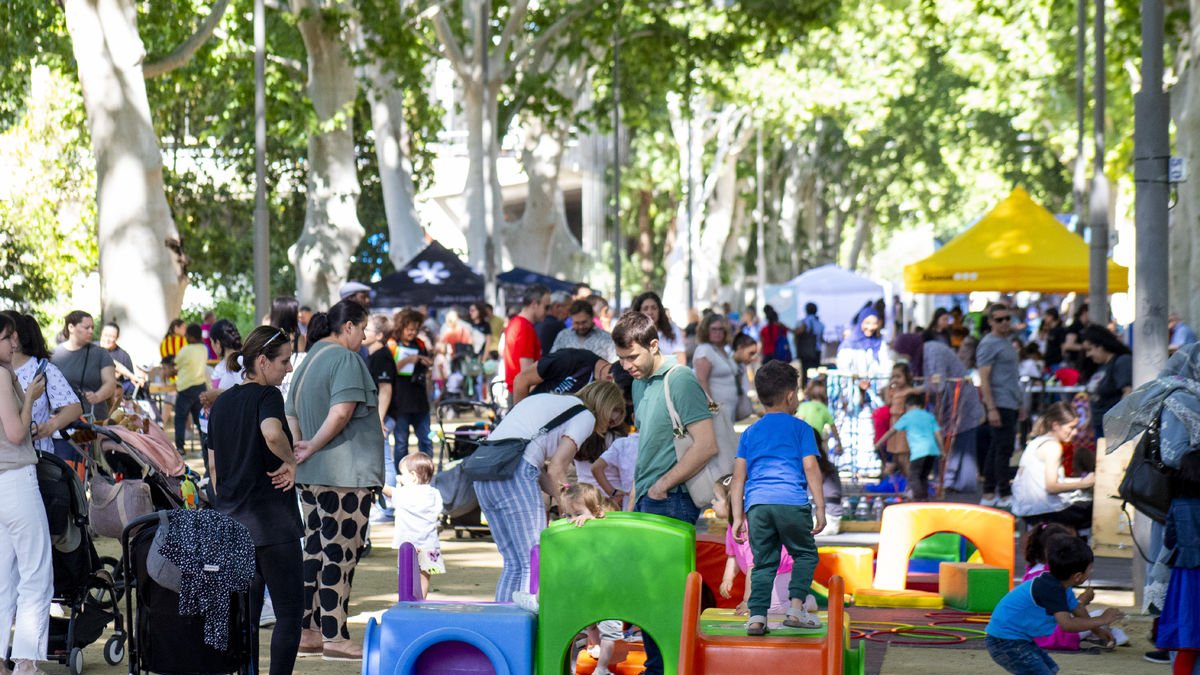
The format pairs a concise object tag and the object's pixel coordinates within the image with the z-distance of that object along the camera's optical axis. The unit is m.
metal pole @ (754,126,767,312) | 59.07
